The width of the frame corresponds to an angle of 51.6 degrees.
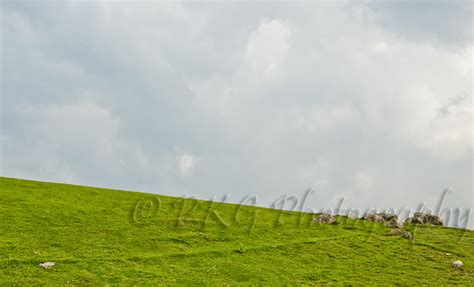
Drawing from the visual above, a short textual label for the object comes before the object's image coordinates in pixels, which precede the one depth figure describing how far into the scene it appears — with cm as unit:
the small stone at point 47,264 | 3120
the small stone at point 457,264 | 4087
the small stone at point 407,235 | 4838
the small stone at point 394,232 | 4931
